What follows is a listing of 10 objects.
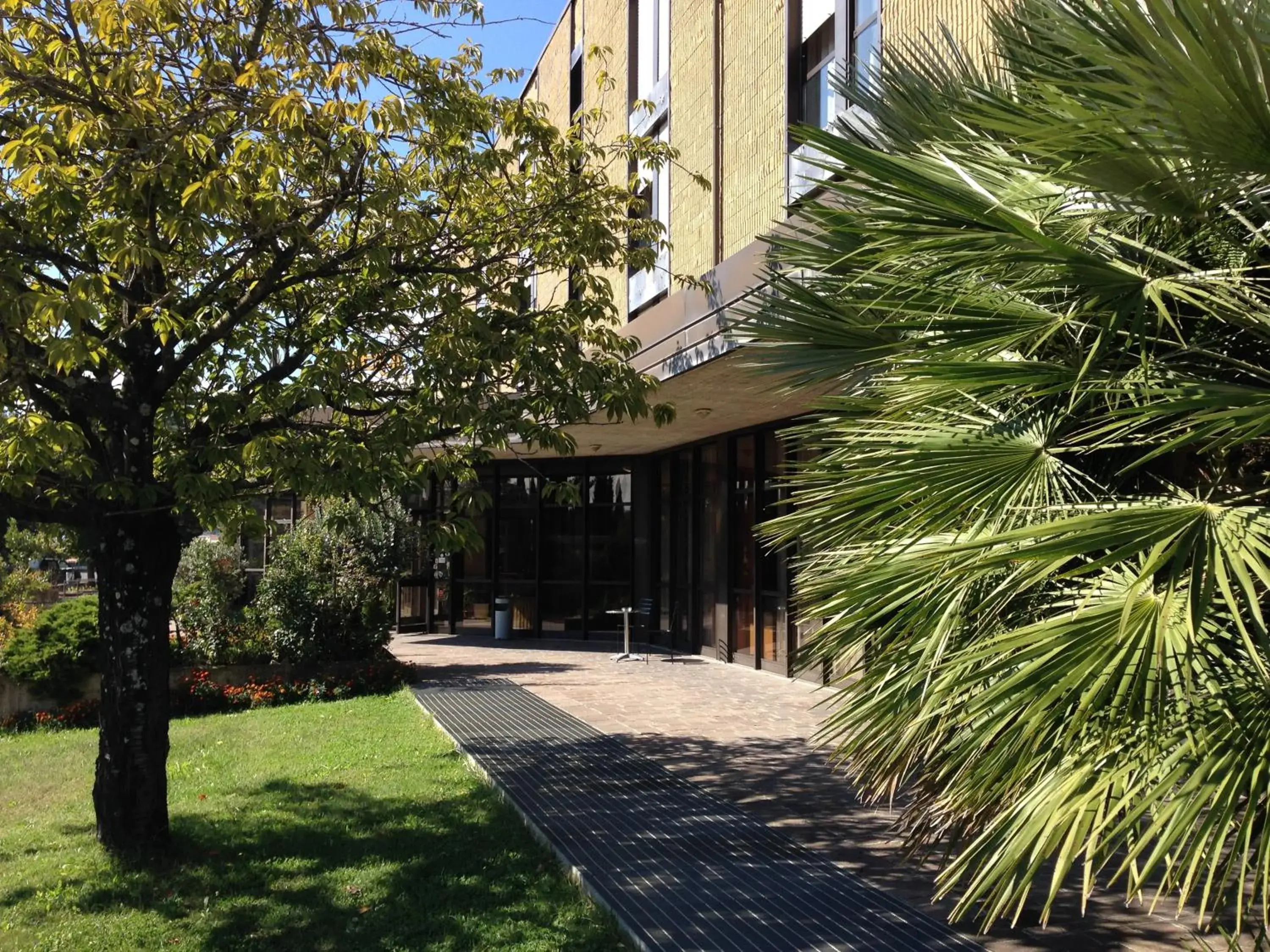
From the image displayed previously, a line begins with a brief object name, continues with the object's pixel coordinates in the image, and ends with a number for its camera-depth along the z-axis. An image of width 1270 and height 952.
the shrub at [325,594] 13.91
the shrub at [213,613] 13.71
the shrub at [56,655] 12.21
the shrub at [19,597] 14.93
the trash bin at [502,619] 20.56
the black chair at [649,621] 17.59
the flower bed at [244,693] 12.01
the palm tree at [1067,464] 2.76
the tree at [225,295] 5.89
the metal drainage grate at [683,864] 4.96
